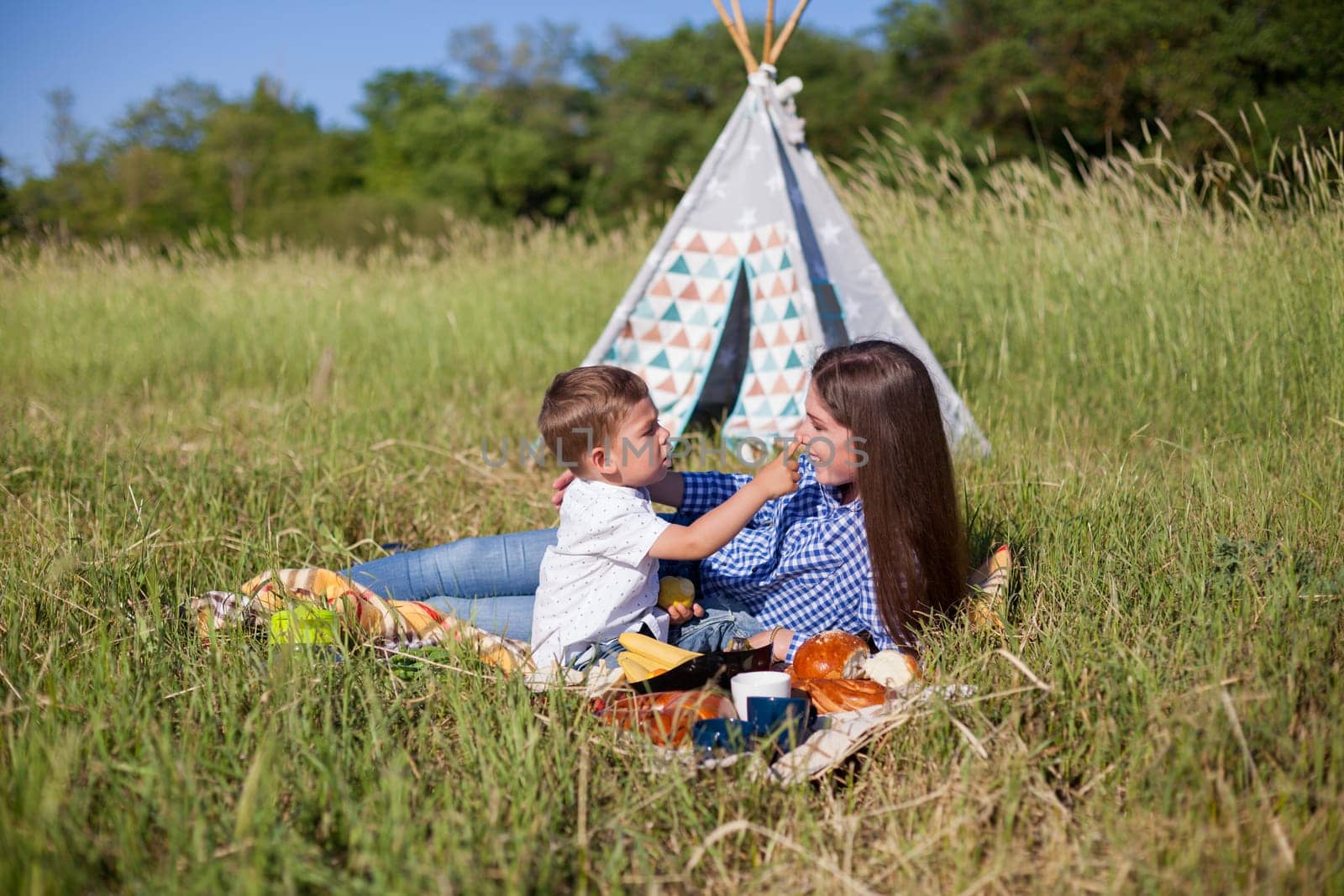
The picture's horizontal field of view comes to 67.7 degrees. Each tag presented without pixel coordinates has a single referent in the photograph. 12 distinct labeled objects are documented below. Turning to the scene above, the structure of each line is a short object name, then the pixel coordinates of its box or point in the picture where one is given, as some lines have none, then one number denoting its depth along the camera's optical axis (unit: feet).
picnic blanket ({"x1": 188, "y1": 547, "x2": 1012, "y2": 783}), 6.49
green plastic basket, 7.29
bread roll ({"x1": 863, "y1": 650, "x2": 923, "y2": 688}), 7.30
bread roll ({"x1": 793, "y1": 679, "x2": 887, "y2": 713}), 7.09
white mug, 6.79
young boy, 8.07
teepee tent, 13.52
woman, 7.82
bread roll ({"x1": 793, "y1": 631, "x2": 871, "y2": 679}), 7.66
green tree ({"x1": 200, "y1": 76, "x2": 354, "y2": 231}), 104.68
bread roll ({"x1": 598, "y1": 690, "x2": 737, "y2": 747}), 6.51
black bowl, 7.15
